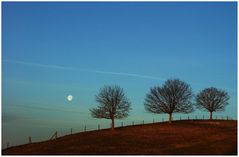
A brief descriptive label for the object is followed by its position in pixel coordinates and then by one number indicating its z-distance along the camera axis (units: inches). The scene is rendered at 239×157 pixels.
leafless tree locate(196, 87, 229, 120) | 4259.4
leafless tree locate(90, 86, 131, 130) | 3499.0
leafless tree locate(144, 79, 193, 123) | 3728.1
